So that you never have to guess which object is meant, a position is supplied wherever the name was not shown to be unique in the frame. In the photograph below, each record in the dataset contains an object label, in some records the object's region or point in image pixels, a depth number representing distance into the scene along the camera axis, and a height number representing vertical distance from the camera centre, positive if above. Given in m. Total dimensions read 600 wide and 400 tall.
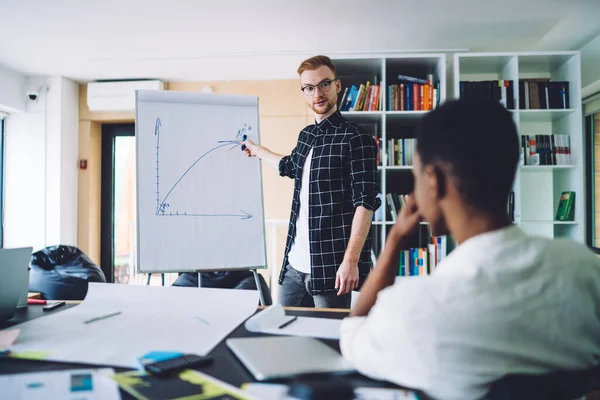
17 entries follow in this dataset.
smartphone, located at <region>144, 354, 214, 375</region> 0.79 -0.28
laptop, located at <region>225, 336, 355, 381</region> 0.79 -0.28
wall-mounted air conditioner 4.60 +1.18
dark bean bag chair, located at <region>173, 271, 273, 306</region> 3.35 -0.55
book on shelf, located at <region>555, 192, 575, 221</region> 3.50 -0.02
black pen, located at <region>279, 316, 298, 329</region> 1.10 -0.29
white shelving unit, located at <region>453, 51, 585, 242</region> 3.46 +0.66
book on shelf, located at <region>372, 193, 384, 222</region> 3.53 -0.08
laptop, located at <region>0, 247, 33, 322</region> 1.12 -0.17
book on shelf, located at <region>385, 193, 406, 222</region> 3.57 +0.02
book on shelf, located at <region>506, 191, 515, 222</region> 3.46 -0.01
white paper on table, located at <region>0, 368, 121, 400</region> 0.71 -0.29
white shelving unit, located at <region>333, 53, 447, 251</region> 3.52 +0.95
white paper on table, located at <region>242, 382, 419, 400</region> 0.70 -0.30
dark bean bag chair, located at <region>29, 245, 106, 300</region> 2.96 -0.44
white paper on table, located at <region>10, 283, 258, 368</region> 0.92 -0.28
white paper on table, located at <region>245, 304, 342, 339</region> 1.04 -0.29
